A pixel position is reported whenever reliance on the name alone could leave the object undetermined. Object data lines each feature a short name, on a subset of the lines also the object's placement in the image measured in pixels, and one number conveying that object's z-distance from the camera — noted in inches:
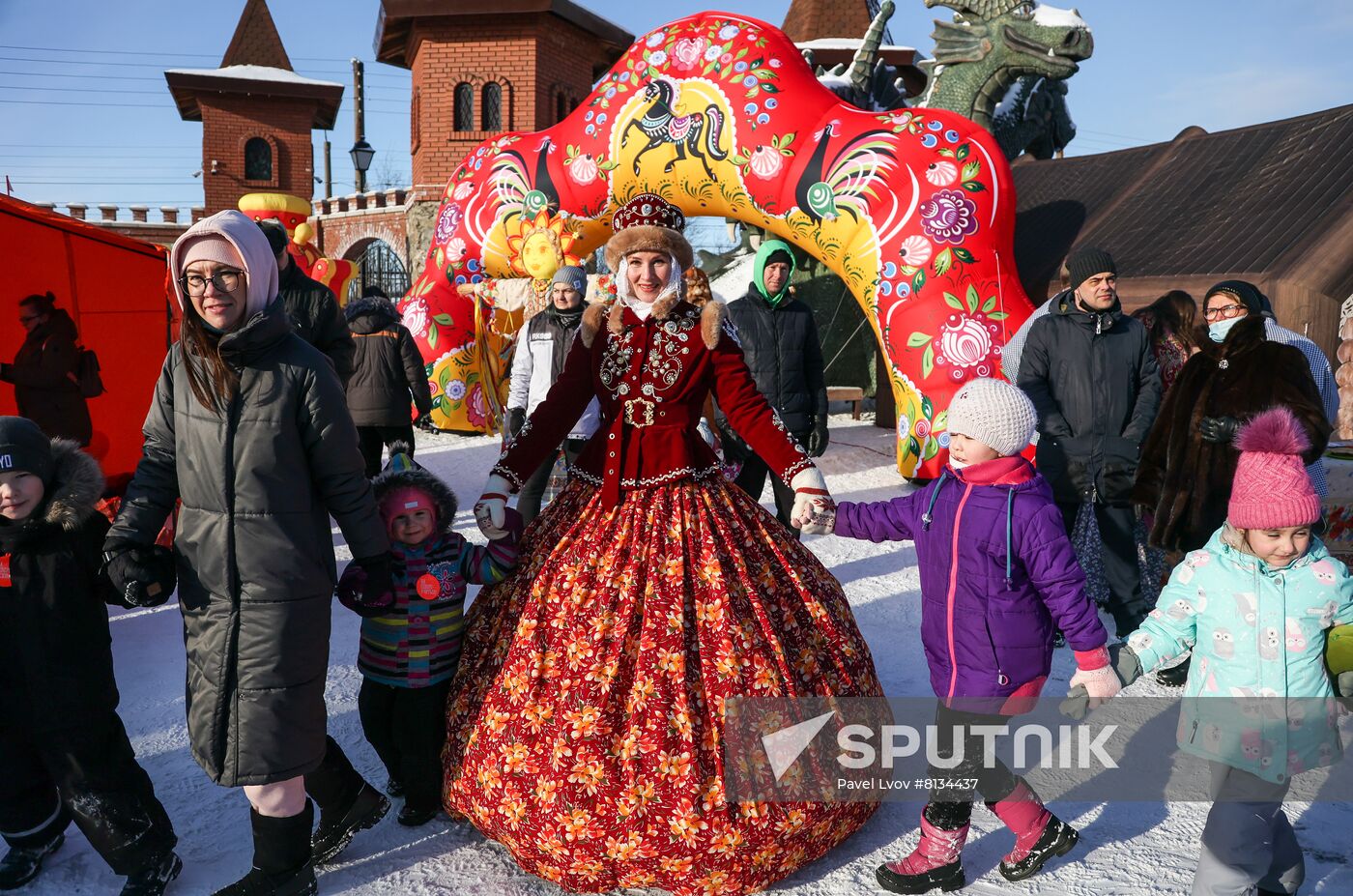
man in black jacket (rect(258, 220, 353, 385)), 166.1
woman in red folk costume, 88.1
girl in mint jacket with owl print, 83.6
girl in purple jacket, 87.9
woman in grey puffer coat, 83.0
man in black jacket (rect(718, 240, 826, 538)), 220.2
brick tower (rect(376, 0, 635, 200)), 768.9
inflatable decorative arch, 268.8
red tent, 186.4
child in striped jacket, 100.6
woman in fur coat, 137.2
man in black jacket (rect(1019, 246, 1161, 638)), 163.3
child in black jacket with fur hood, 88.7
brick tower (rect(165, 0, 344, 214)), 1071.6
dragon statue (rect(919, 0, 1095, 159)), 344.2
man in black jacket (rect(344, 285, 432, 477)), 236.2
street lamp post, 1135.0
